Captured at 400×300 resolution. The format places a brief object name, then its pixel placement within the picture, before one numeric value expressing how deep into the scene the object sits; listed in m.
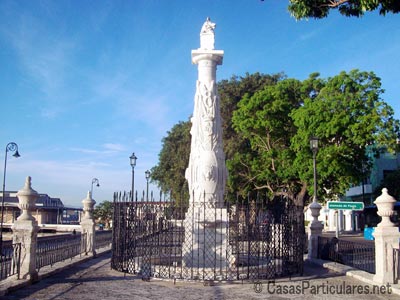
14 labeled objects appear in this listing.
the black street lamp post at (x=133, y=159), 26.93
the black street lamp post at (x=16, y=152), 25.90
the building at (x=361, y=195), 48.20
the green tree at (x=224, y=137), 32.56
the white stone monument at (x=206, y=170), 12.37
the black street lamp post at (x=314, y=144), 19.02
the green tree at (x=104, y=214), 50.91
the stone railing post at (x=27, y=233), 10.52
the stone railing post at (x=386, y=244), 10.80
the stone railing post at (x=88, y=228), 17.14
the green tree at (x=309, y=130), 26.27
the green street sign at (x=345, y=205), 17.73
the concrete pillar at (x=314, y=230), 17.05
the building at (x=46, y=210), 59.69
